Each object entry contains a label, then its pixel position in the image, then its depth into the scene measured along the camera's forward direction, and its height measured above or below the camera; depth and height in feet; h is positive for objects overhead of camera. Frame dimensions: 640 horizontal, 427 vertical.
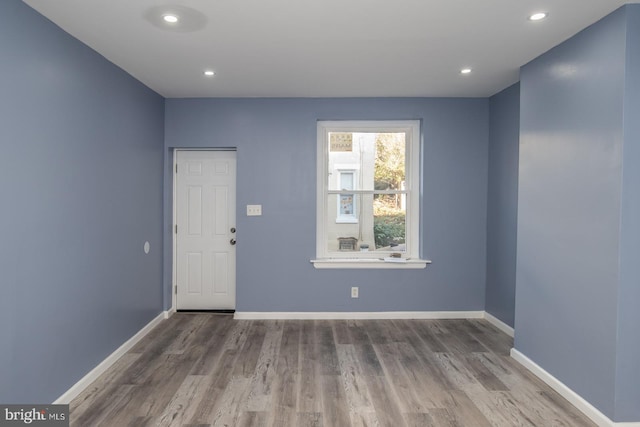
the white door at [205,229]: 14.71 -0.76
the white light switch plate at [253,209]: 14.17 +0.04
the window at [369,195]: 14.62 +0.65
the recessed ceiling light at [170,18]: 7.60 +3.98
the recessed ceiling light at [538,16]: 7.59 +4.08
